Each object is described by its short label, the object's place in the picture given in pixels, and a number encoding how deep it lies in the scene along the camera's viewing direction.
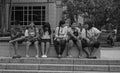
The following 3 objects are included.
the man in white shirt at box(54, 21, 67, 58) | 10.78
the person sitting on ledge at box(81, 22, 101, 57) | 10.95
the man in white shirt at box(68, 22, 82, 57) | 10.92
